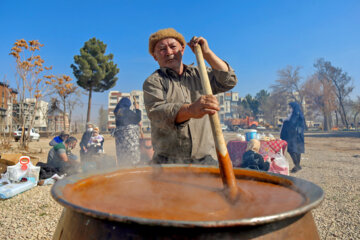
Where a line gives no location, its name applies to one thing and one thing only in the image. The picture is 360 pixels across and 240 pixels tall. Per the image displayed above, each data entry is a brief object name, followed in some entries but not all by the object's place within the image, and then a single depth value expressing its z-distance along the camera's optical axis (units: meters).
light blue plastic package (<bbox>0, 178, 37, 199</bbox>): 3.95
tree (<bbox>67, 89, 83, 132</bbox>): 21.43
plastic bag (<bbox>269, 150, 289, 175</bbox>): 4.42
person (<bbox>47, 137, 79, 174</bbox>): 5.14
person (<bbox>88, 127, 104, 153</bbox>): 6.42
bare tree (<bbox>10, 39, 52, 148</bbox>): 9.30
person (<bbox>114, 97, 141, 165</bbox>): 5.00
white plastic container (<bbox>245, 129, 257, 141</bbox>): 5.39
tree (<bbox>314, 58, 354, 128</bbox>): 33.50
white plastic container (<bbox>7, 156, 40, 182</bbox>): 4.41
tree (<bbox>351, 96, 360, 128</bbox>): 36.21
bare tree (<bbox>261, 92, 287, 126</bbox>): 36.95
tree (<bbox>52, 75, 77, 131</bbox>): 17.77
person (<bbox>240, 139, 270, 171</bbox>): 4.00
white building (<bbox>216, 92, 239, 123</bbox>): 67.44
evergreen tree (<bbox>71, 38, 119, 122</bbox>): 24.38
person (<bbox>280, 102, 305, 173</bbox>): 5.99
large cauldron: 0.65
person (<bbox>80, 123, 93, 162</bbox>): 6.48
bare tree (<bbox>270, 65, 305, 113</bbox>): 34.72
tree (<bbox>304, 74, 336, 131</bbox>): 33.25
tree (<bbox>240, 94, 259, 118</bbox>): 67.31
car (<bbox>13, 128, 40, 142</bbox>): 16.88
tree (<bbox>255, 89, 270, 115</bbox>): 71.18
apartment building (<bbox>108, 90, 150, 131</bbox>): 47.22
